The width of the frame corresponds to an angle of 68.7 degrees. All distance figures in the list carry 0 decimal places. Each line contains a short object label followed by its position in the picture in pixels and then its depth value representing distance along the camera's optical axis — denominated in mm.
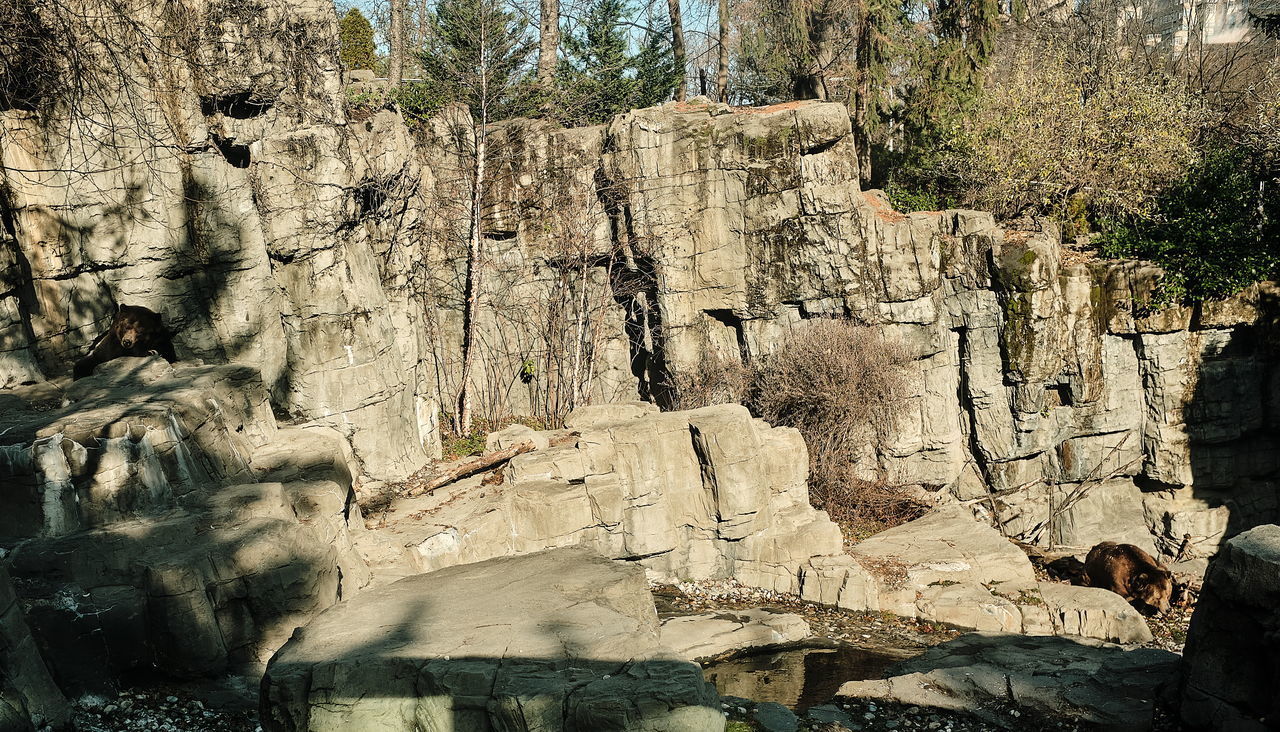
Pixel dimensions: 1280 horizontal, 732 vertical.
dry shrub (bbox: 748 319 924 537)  17500
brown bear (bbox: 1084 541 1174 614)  14602
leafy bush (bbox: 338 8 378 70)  23828
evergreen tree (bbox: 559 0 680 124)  21453
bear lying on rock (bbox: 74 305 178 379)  11188
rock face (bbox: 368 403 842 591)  13312
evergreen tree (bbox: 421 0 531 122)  18016
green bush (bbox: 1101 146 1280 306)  17750
